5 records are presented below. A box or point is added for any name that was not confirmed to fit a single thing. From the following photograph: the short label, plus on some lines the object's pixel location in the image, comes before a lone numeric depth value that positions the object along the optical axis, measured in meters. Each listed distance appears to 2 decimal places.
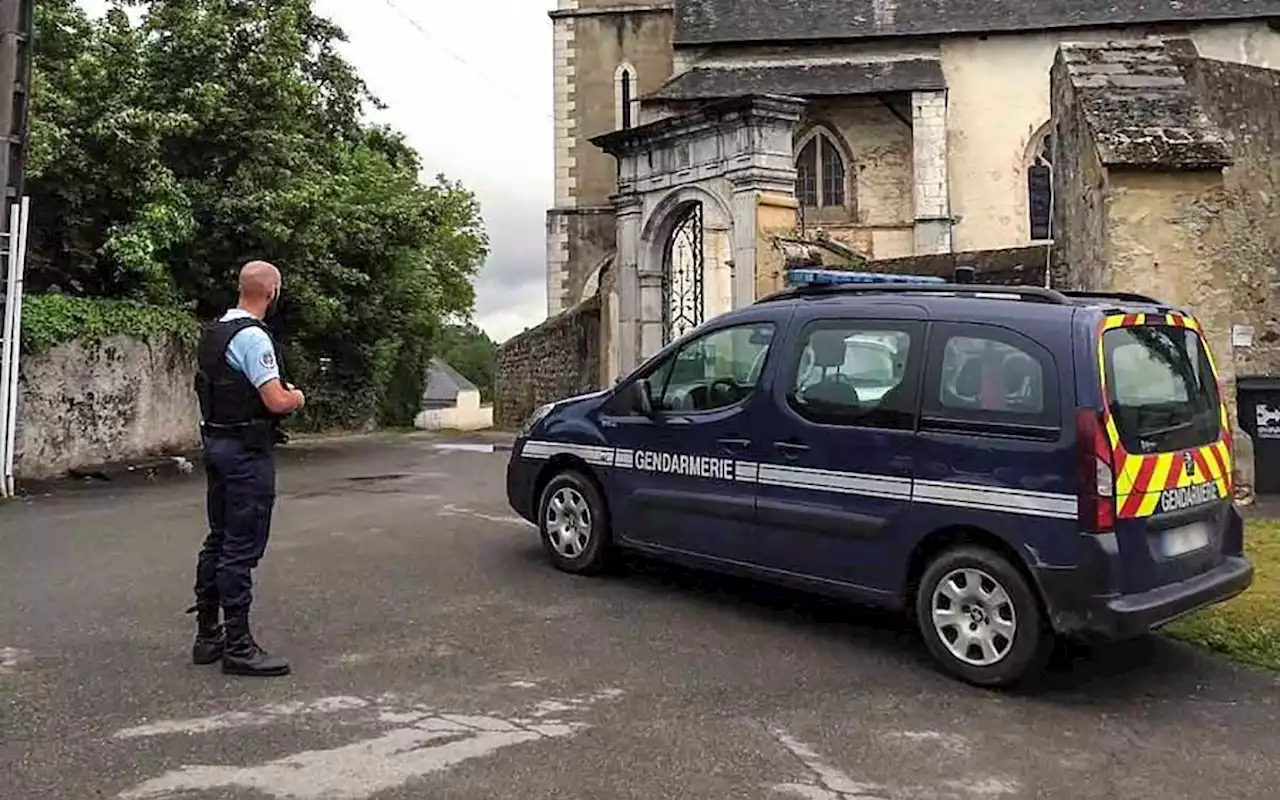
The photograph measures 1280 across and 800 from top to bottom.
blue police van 5.05
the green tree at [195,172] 14.85
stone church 9.12
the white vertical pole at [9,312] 11.83
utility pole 11.65
